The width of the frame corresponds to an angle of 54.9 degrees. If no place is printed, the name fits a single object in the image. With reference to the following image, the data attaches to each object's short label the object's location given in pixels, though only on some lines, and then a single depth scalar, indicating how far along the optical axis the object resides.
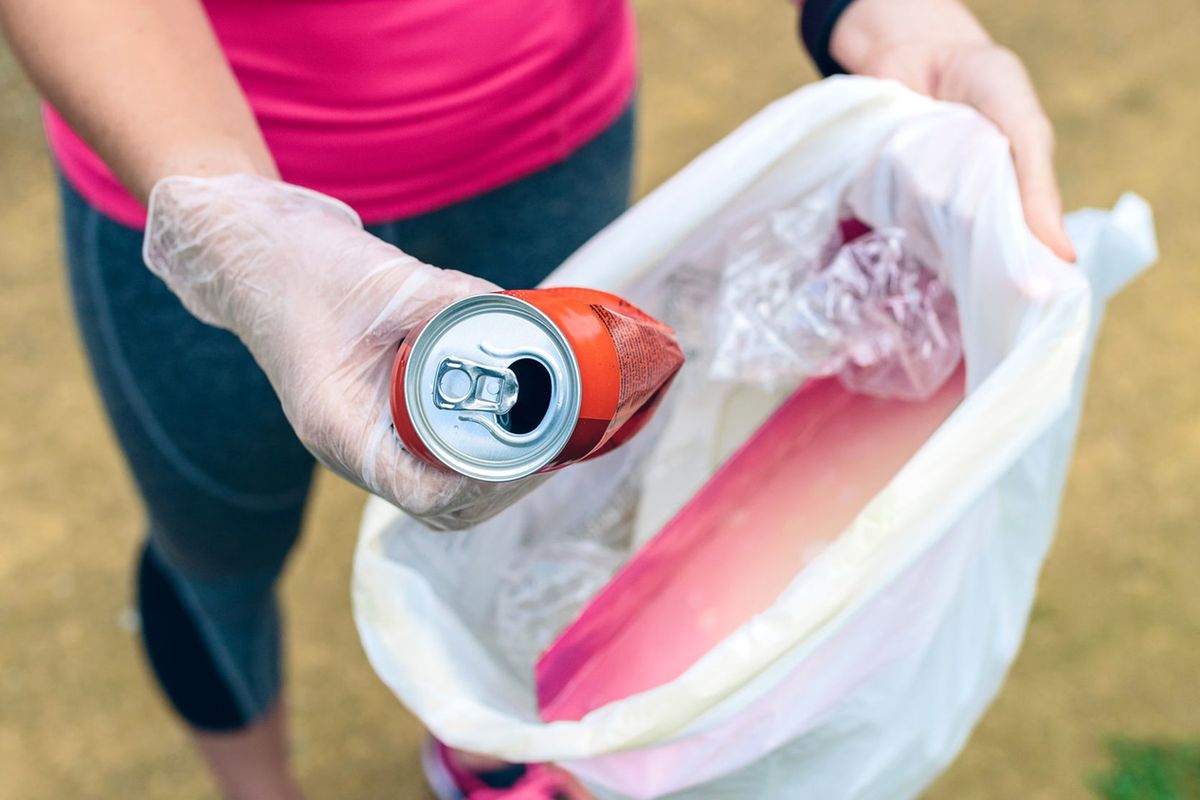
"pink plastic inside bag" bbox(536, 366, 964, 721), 0.73
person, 0.57
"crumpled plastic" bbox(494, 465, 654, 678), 0.81
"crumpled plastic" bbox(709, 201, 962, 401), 0.77
